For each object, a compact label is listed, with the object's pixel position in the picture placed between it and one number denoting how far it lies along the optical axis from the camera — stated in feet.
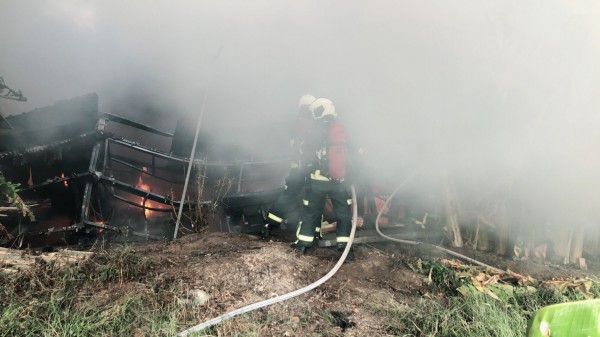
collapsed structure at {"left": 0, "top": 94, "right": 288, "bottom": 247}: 16.72
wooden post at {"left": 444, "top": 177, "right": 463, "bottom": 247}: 16.26
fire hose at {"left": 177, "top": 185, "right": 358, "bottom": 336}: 8.25
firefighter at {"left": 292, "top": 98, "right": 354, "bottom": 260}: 13.79
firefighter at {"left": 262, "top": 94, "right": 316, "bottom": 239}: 14.74
